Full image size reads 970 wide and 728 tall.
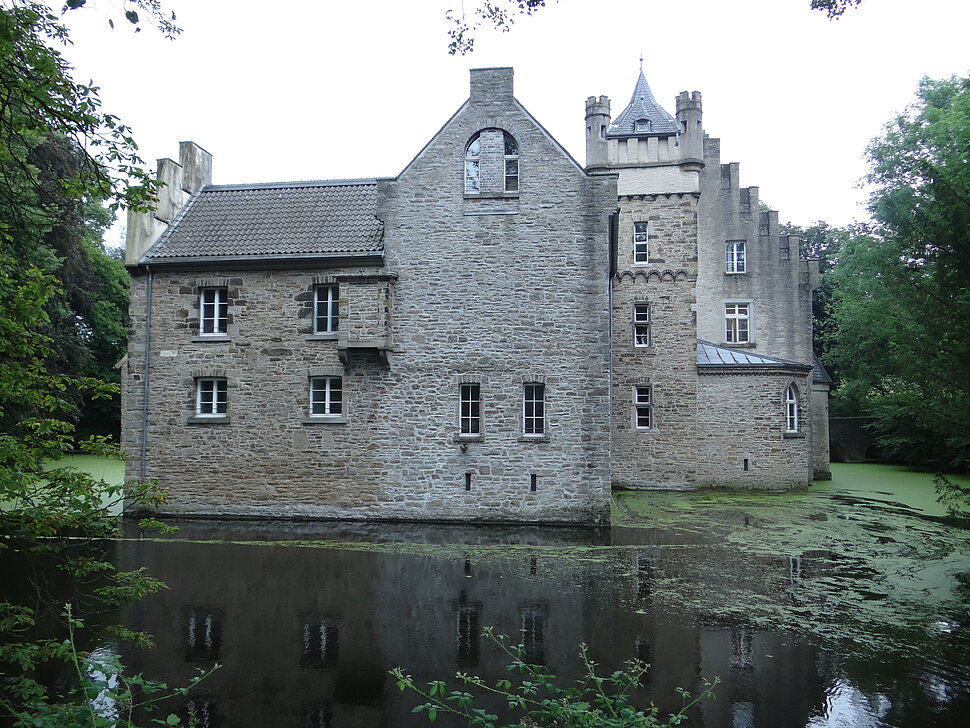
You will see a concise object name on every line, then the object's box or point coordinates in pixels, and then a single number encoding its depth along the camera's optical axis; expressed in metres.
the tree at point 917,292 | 9.60
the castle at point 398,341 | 17.14
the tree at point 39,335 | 4.77
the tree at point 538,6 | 6.11
